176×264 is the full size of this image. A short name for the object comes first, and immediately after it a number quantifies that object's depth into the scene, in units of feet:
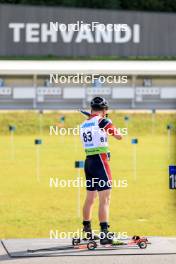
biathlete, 33.17
